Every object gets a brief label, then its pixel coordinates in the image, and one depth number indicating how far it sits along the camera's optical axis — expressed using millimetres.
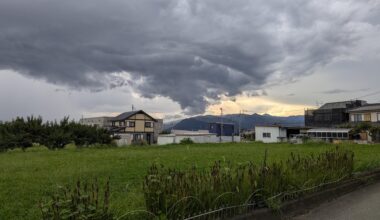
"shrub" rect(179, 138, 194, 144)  35356
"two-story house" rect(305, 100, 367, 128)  67312
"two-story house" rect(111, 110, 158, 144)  59594
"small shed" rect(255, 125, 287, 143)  56625
